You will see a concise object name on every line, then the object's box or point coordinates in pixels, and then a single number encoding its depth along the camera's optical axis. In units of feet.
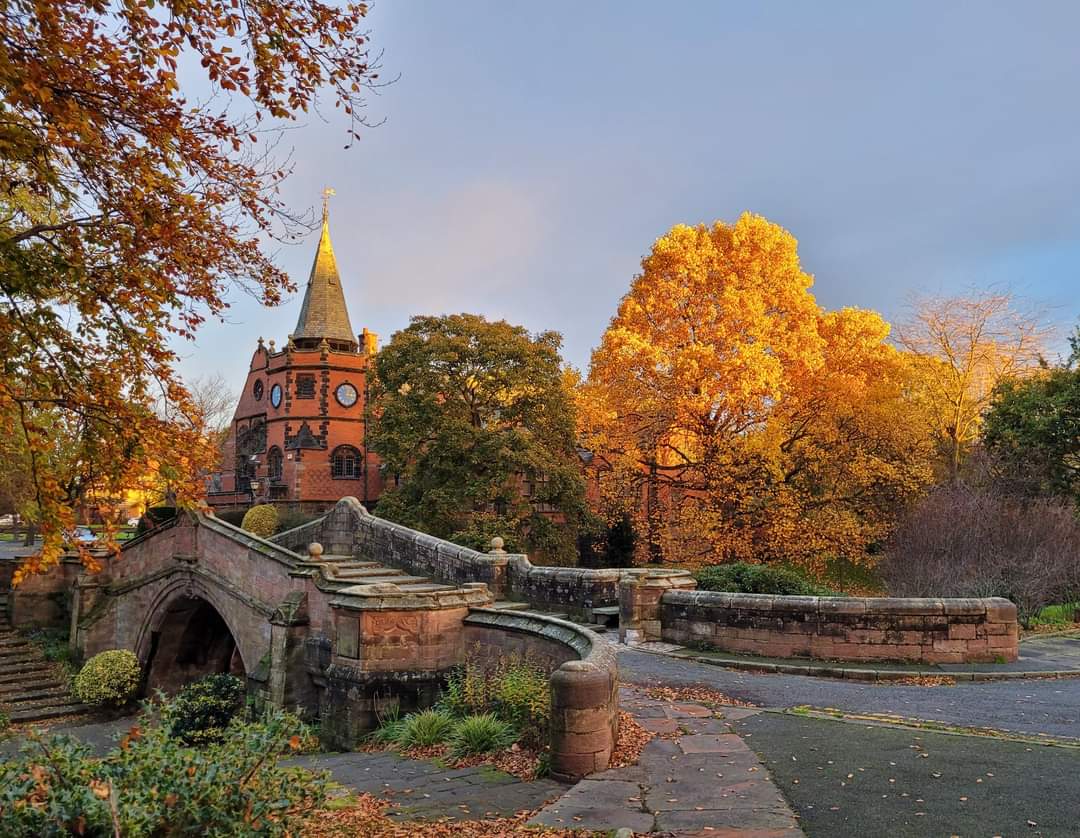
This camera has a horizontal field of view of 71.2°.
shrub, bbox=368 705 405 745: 32.57
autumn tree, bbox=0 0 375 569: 18.49
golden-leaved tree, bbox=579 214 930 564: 69.21
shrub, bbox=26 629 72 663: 72.59
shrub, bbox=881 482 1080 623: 51.42
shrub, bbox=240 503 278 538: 94.63
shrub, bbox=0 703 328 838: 10.94
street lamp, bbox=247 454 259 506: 135.41
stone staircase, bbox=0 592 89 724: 62.85
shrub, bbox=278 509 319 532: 104.94
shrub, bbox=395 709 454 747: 27.66
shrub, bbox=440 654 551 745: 23.47
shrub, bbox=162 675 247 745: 44.88
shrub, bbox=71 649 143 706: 63.77
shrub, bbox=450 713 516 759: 24.14
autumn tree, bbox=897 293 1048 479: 85.35
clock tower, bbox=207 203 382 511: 132.77
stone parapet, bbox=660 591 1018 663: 33.91
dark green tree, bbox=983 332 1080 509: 62.18
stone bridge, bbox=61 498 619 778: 28.58
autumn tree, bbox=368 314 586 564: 74.95
